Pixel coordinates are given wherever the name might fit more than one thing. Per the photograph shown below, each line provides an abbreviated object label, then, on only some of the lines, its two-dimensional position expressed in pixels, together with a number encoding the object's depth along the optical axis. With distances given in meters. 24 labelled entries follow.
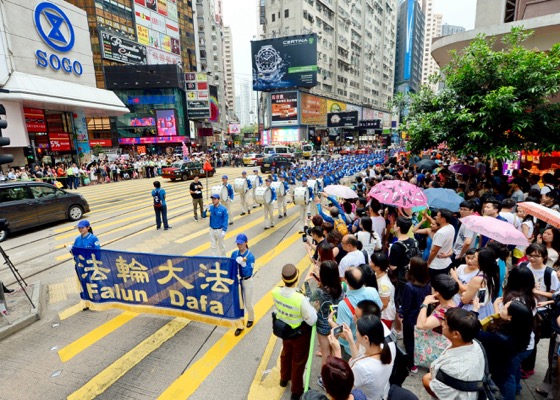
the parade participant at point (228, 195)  11.14
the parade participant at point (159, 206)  10.70
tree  7.96
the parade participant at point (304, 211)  10.88
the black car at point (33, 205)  10.46
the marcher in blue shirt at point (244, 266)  4.86
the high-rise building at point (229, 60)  163.38
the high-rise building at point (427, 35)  191.62
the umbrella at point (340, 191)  7.47
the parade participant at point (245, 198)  12.58
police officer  3.36
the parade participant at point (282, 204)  12.27
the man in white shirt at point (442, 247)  5.05
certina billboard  47.41
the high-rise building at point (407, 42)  113.45
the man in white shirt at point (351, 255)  4.36
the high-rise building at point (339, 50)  53.31
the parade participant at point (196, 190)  11.82
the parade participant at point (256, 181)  12.95
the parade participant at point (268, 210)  11.19
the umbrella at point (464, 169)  11.22
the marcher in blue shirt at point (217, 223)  7.61
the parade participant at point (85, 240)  5.80
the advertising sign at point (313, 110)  52.09
